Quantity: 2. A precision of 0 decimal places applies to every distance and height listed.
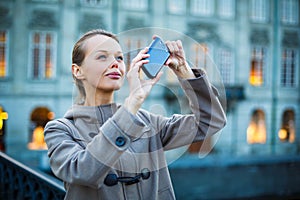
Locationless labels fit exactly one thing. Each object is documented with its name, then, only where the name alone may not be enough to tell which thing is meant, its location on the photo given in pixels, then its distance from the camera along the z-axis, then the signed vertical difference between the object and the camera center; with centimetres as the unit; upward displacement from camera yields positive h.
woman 104 -7
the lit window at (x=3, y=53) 1333 +141
